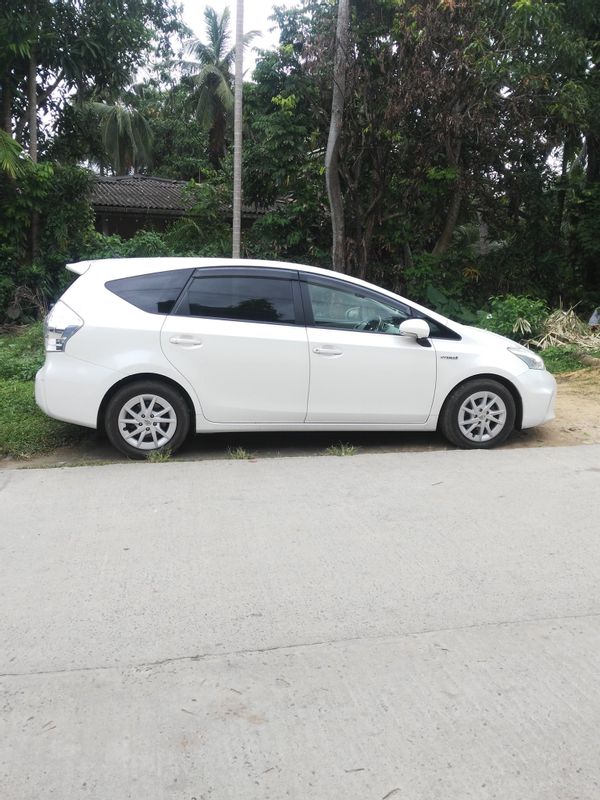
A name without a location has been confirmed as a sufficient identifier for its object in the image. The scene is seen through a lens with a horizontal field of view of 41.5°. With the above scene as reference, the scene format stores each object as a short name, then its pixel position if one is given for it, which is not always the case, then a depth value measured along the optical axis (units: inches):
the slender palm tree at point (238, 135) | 566.3
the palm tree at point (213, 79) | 1250.6
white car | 253.9
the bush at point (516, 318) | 500.7
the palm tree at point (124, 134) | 1379.2
